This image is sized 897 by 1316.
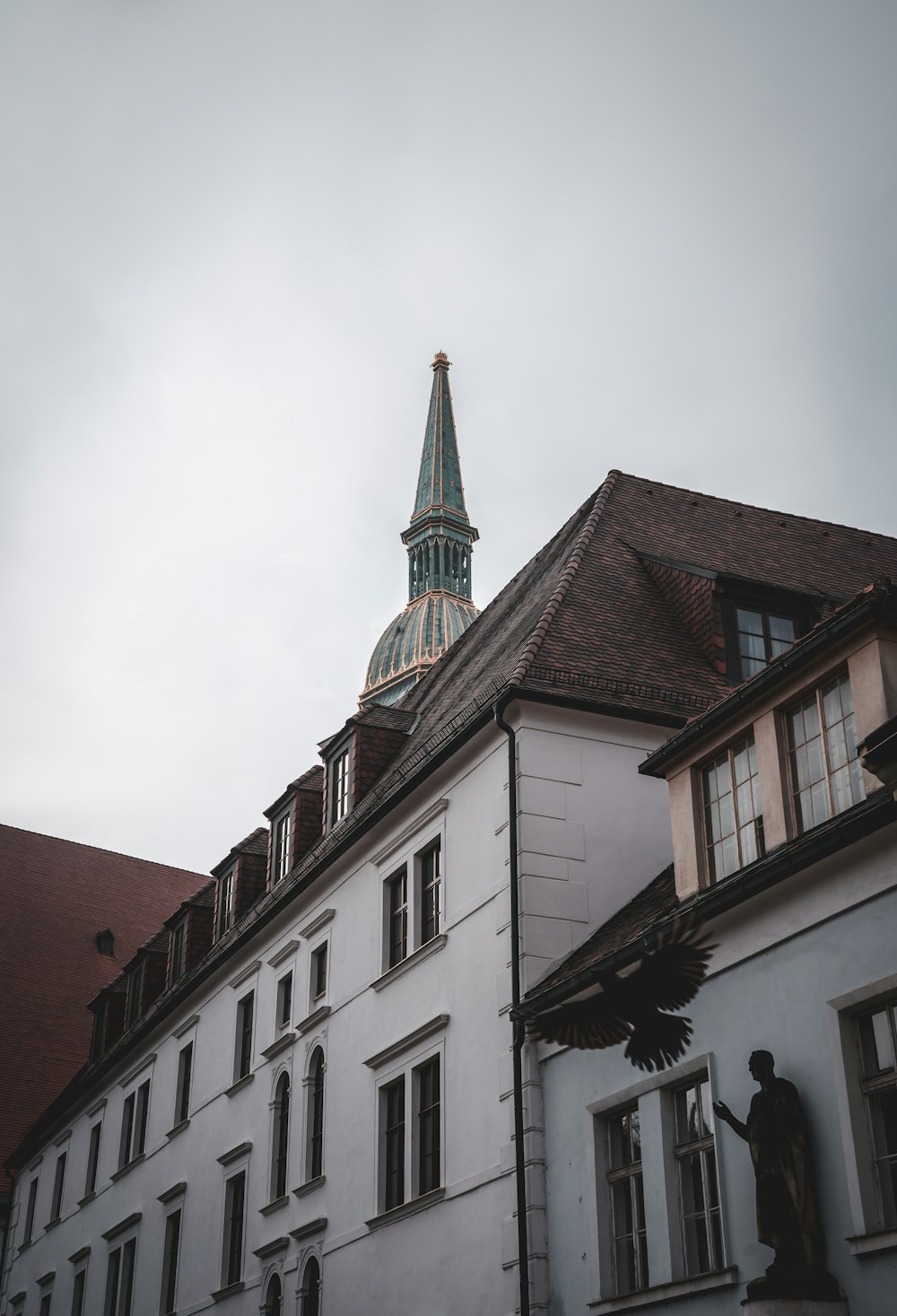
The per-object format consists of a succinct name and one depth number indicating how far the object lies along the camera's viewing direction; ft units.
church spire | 392.27
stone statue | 42.55
